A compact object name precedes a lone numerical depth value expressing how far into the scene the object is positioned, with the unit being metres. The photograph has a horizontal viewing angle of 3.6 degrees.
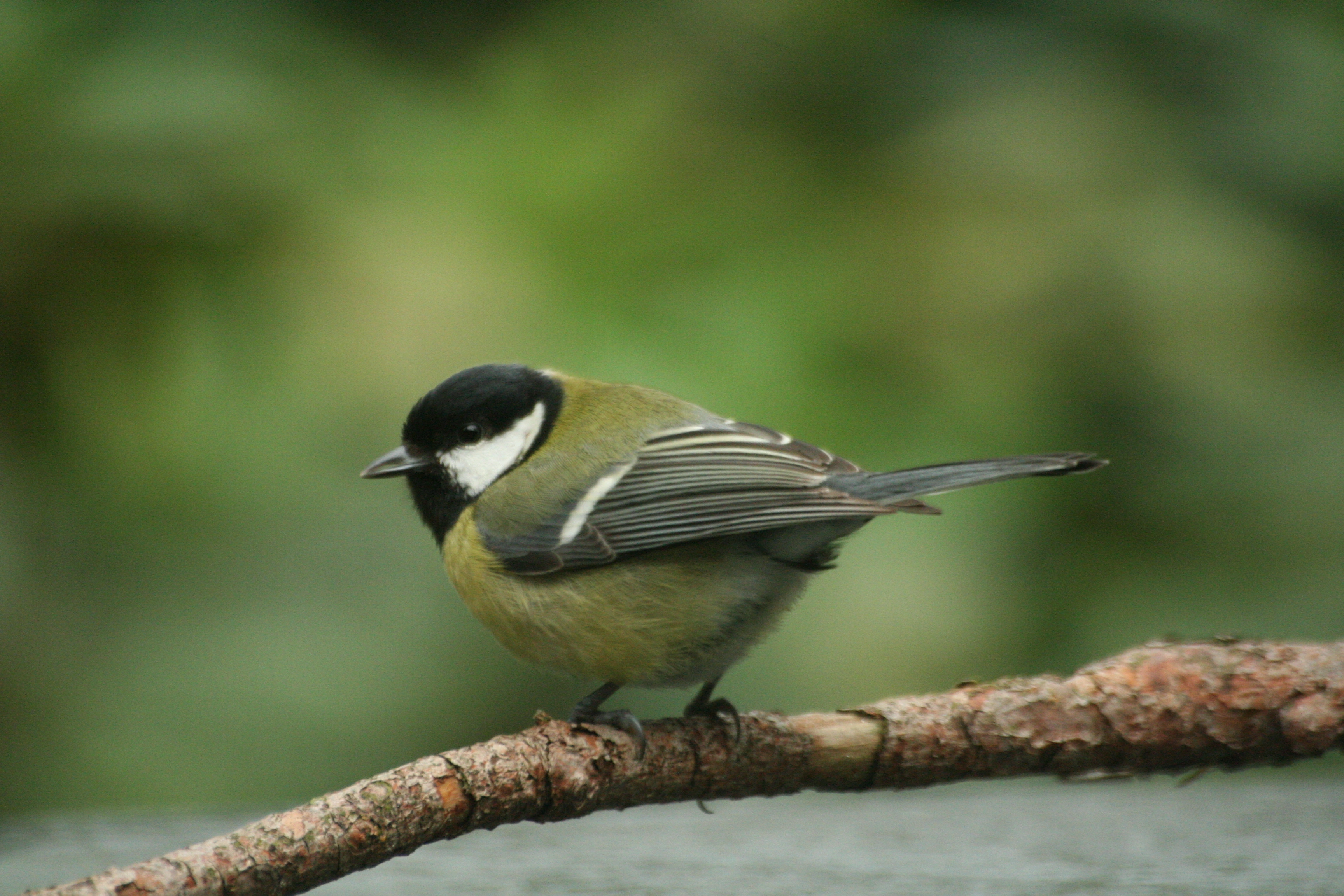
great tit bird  3.45
